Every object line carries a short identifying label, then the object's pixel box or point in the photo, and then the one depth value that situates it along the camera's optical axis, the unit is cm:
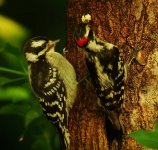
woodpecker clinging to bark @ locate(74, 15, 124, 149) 555
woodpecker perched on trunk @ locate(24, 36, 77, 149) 595
